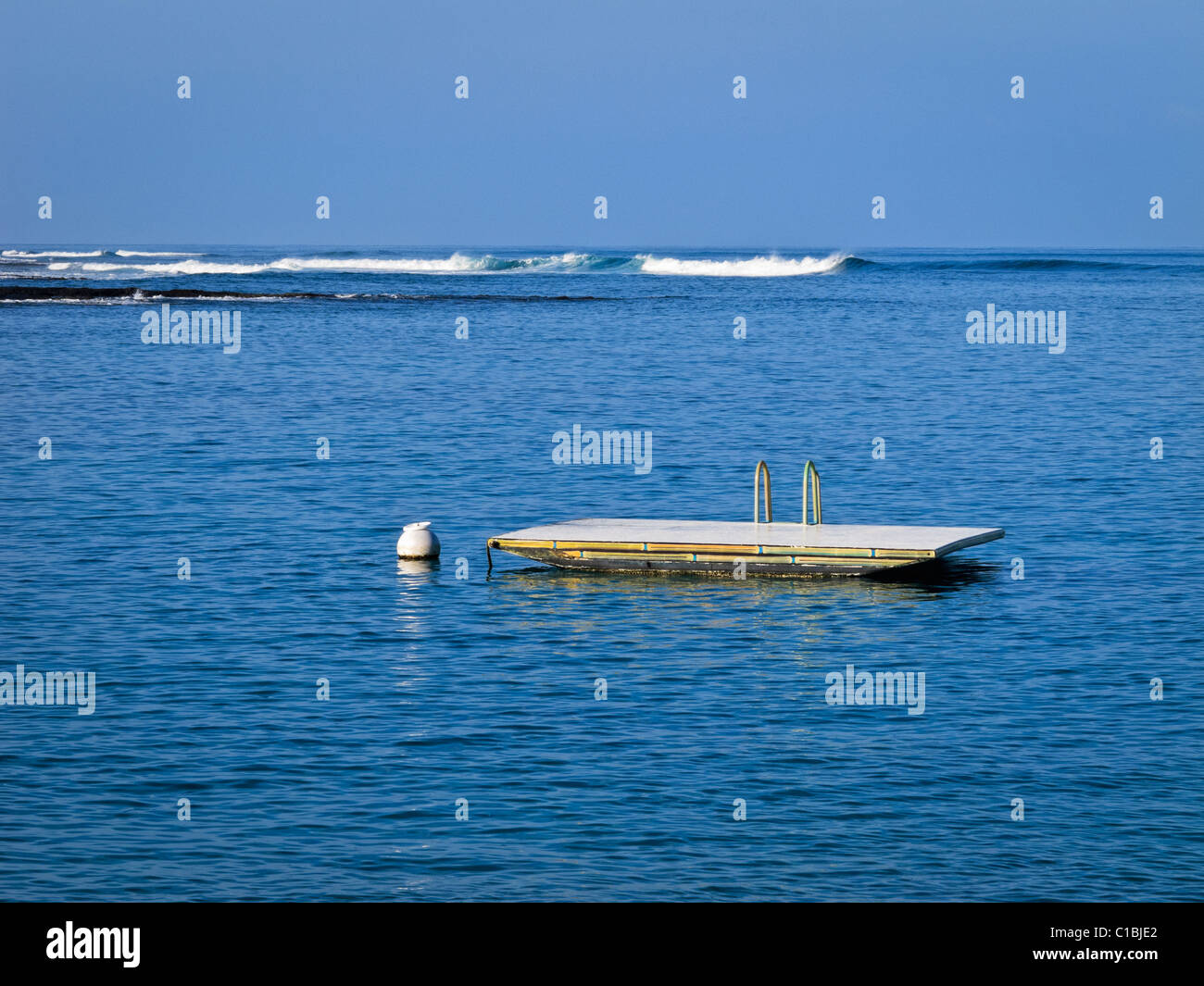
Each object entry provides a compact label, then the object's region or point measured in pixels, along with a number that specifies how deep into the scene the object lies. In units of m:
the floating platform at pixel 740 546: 25.48
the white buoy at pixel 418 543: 28.48
